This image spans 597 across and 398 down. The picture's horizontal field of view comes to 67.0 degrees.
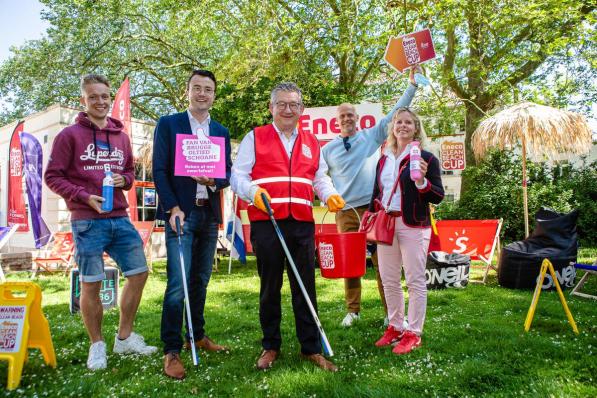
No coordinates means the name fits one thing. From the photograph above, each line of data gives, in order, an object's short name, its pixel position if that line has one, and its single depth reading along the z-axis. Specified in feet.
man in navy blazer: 10.12
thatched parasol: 21.91
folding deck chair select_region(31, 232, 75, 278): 28.13
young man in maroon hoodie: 10.53
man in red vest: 9.91
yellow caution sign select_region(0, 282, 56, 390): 9.70
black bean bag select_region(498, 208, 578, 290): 19.44
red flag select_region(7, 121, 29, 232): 29.86
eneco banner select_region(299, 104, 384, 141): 29.45
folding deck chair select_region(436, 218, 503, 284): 23.18
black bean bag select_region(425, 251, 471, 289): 20.34
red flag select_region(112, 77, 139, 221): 28.17
